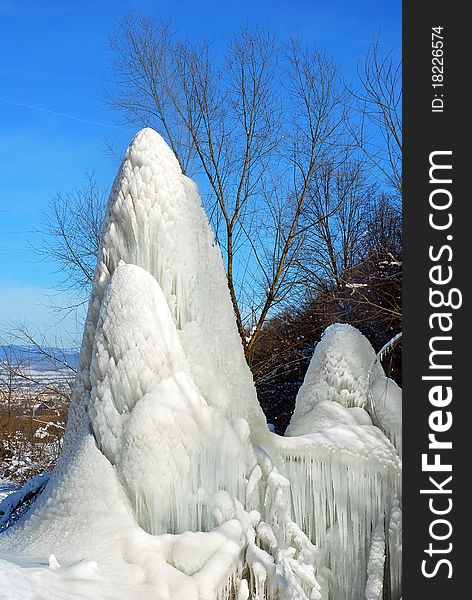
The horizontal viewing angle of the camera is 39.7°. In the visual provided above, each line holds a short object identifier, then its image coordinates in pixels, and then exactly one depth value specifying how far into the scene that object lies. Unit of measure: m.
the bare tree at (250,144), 13.54
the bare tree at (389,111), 11.39
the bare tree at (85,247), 13.73
